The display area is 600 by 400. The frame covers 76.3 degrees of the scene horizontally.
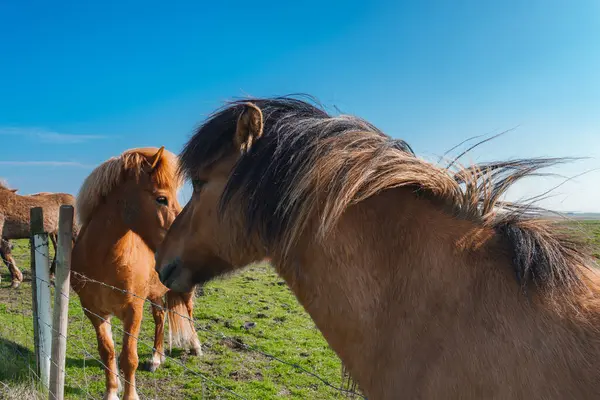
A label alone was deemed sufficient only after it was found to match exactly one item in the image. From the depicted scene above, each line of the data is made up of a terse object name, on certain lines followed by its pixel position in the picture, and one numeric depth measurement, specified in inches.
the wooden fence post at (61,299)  124.6
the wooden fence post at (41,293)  142.6
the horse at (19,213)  427.2
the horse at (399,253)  48.7
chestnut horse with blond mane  161.0
